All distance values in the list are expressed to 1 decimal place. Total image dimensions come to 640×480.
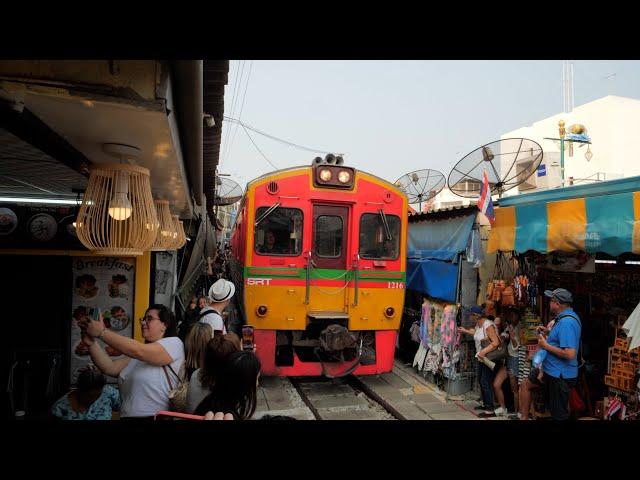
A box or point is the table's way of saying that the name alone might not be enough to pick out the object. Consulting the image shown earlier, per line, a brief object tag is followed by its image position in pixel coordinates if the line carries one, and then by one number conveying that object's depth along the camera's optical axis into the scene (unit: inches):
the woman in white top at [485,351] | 211.9
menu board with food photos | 191.3
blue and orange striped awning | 152.5
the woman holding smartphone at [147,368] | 100.0
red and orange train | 245.4
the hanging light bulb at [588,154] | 695.7
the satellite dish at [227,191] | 518.1
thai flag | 224.6
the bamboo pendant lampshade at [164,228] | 150.2
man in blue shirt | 163.0
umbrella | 143.3
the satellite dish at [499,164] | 243.8
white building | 704.4
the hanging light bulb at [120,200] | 86.7
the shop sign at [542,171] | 588.8
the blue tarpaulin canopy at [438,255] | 256.2
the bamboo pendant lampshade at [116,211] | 87.3
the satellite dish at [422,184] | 401.7
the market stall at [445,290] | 249.1
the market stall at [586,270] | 160.2
